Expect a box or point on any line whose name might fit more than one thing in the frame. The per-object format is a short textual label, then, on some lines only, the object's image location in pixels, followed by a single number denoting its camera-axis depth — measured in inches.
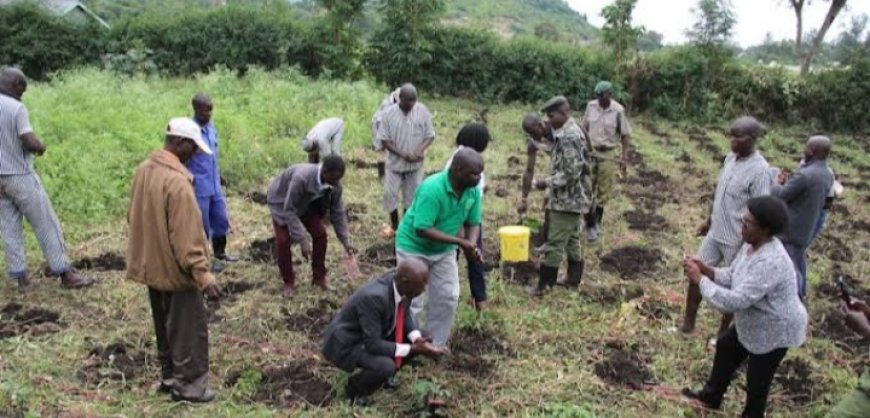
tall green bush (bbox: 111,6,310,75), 673.6
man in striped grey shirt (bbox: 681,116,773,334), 172.2
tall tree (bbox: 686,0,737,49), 618.2
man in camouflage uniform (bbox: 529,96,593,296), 203.0
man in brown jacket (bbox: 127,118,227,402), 138.6
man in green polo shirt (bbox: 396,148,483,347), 159.3
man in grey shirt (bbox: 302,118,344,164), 229.5
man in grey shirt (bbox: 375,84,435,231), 251.1
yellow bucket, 228.9
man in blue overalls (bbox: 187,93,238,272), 219.8
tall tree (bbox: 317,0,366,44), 632.4
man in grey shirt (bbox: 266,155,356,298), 193.6
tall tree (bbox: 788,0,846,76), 722.8
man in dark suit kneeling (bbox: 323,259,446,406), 146.7
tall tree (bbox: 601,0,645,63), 611.8
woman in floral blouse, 133.3
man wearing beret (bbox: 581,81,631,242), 275.4
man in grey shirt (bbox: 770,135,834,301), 185.2
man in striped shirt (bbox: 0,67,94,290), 195.5
